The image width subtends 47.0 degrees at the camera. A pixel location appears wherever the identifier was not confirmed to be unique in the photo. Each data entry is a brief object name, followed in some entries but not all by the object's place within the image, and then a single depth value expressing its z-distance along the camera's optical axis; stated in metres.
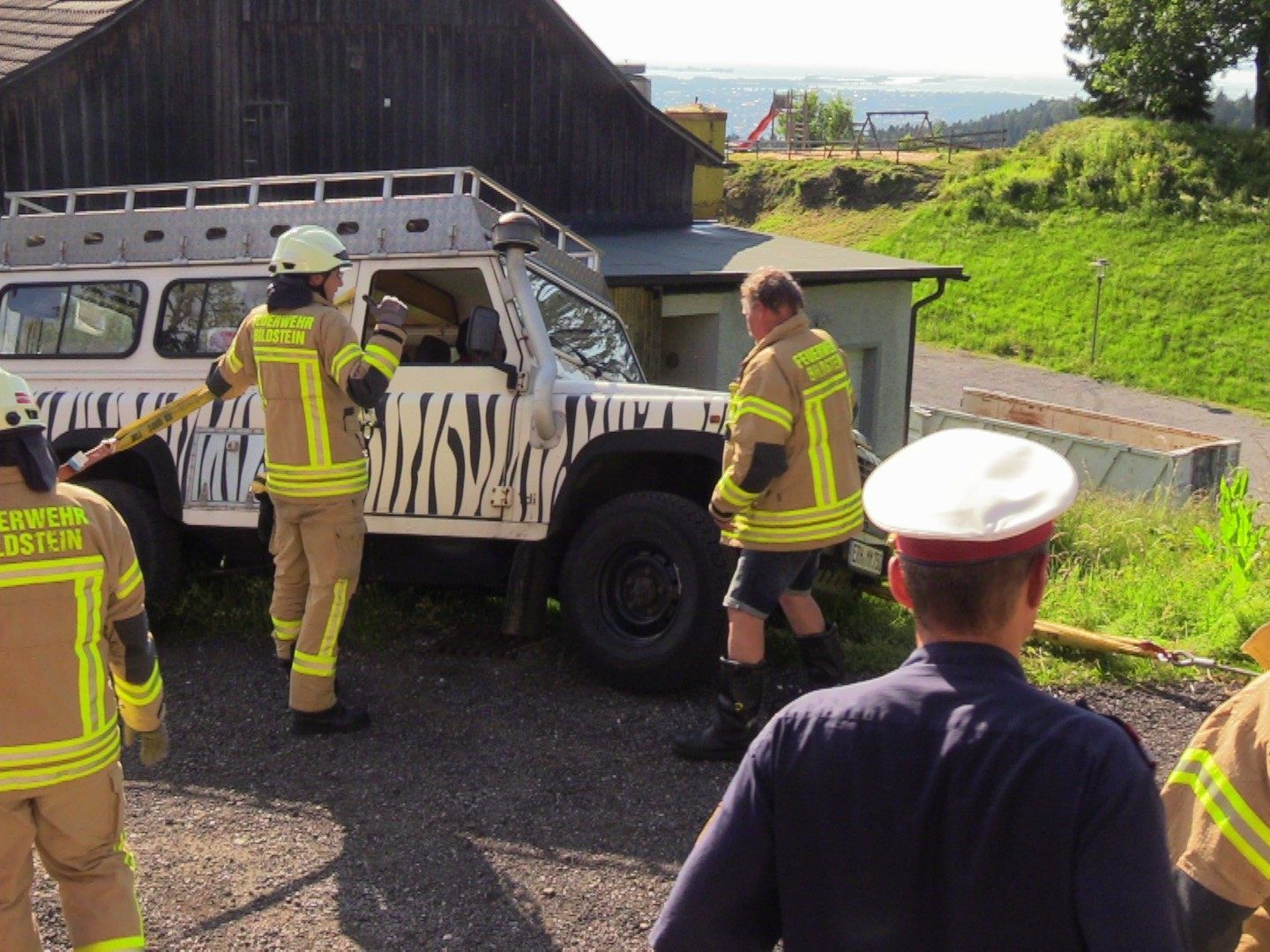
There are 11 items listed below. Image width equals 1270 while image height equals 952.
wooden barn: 12.30
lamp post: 32.00
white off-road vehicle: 6.37
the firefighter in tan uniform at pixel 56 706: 3.44
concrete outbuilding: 13.46
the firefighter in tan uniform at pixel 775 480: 5.48
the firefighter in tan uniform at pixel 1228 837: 2.18
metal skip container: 15.80
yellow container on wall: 24.16
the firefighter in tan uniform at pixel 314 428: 5.74
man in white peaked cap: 1.77
